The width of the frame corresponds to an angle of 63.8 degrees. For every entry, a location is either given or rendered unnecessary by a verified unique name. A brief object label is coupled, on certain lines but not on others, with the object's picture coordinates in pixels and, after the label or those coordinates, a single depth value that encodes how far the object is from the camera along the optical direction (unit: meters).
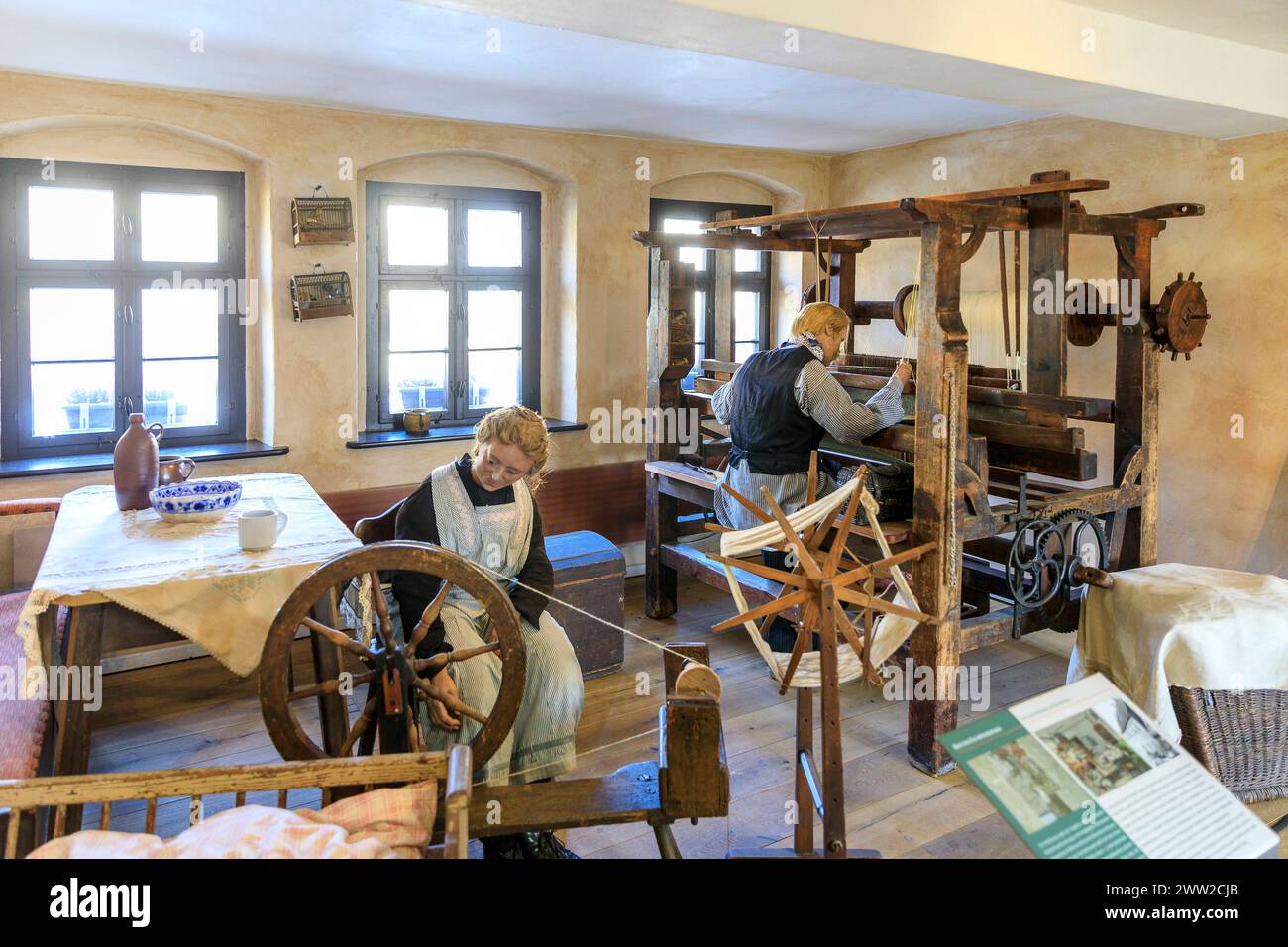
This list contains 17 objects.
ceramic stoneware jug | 3.55
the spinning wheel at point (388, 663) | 2.31
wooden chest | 4.61
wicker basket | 3.43
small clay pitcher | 3.68
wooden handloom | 3.67
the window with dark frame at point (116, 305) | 4.82
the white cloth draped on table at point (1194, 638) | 3.37
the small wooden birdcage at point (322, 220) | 5.12
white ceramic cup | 3.07
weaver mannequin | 4.22
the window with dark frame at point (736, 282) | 6.73
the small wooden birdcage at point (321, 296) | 5.16
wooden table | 2.69
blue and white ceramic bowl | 3.38
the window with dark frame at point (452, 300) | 5.77
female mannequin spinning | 2.90
